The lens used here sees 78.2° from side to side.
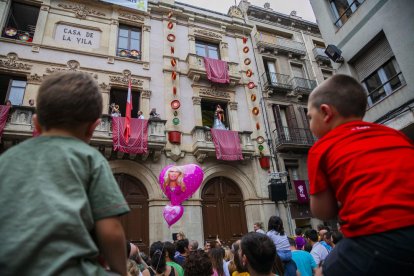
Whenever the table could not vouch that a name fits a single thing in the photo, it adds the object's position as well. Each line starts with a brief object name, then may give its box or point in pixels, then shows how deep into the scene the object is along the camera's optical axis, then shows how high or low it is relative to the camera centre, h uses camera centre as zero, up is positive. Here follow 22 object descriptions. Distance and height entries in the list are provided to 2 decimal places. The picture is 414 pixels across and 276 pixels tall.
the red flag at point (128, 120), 10.49 +4.68
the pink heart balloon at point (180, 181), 6.42 +1.32
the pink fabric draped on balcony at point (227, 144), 12.44 +4.11
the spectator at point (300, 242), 5.95 -0.35
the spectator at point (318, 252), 4.66 -0.47
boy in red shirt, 1.23 +0.17
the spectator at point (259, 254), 2.44 -0.22
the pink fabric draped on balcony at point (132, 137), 10.66 +4.15
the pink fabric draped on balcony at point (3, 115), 9.48 +4.78
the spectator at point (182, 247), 5.48 -0.22
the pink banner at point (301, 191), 13.62 +1.79
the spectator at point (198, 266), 2.99 -0.34
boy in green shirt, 1.04 +0.22
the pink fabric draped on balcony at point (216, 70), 14.28 +8.68
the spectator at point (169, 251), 4.28 -0.22
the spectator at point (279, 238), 3.88 -0.14
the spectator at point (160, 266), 3.71 -0.39
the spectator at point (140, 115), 11.68 +5.40
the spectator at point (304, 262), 4.07 -0.55
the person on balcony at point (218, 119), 13.53 +5.77
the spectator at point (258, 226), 6.05 +0.09
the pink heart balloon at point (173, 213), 6.76 +0.59
